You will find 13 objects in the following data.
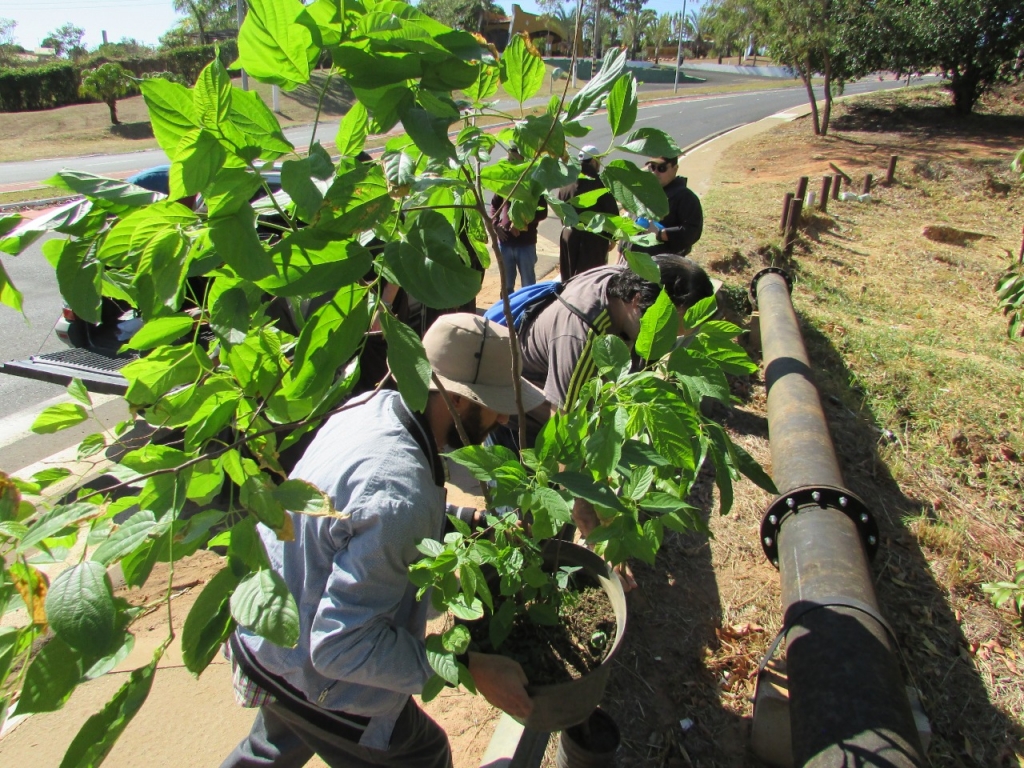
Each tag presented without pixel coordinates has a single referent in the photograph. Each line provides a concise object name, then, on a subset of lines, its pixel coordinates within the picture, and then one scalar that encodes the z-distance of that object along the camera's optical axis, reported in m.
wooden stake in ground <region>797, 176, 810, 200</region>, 11.50
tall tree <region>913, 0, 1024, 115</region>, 24.08
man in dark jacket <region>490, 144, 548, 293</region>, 5.95
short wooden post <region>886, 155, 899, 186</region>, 17.09
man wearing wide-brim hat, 1.71
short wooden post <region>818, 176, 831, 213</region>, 13.01
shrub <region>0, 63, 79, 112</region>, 33.12
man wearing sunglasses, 5.26
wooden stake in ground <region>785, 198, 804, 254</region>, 9.76
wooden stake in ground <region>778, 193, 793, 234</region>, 9.97
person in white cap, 5.25
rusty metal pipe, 1.93
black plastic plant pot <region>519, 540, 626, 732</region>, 1.83
